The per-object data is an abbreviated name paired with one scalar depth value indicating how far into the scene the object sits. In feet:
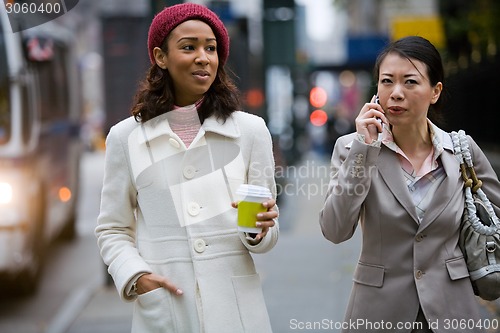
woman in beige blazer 18.92
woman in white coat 18.89
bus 50.52
